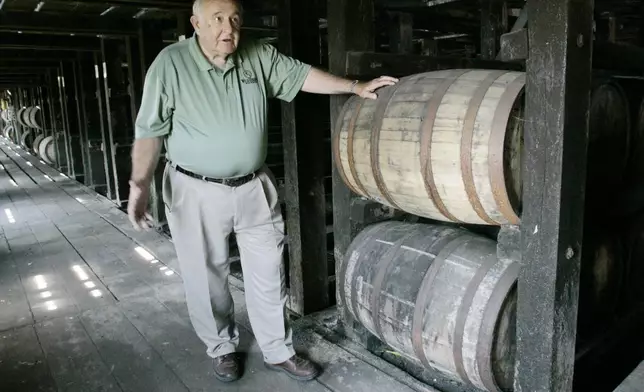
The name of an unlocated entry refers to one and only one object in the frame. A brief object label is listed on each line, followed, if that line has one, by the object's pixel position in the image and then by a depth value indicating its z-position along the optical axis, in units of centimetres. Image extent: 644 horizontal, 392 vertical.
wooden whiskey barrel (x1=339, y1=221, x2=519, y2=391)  187
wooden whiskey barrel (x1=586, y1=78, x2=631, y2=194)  223
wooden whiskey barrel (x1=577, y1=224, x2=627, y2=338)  234
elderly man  219
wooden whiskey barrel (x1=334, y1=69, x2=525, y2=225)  175
